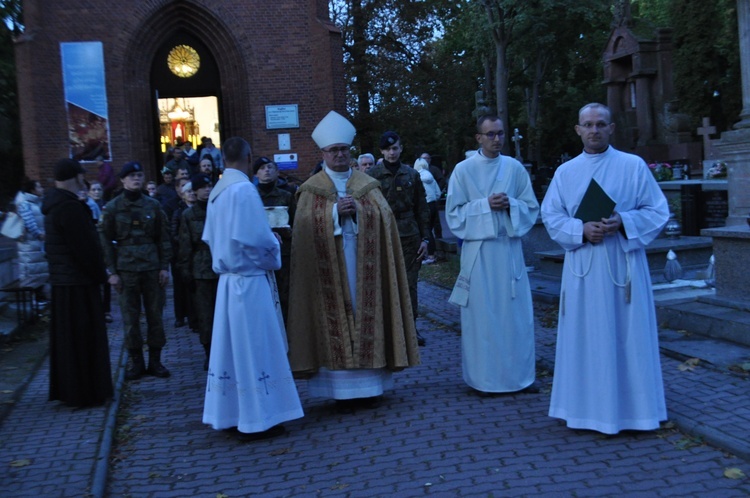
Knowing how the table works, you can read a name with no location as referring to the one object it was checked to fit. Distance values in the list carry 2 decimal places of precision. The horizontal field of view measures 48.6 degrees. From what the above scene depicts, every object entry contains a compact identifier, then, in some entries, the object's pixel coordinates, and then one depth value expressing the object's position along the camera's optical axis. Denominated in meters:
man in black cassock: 7.19
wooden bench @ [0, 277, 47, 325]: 11.05
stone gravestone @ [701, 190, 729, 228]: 13.03
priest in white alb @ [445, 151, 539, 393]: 7.01
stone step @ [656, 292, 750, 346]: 7.62
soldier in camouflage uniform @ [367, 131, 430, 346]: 9.25
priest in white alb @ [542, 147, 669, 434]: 5.65
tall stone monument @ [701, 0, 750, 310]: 12.15
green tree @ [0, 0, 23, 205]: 25.16
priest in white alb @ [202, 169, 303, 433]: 6.10
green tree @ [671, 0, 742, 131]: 39.97
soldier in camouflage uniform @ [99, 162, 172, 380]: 8.38
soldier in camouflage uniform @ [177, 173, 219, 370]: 8.49
